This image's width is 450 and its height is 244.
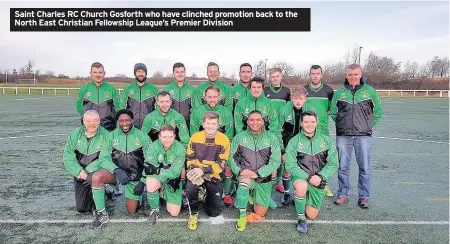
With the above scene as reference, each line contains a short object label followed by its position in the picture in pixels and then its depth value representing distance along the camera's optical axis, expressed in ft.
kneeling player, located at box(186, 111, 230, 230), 14.46
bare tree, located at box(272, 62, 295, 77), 221.58
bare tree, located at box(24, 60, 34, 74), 285.84
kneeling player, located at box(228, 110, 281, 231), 14.39
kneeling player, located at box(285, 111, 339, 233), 13.93
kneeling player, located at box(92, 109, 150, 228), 15.24
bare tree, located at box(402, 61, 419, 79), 230.23
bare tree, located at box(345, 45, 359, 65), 228.04
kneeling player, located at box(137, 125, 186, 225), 14.39
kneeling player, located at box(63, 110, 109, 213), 14.64
